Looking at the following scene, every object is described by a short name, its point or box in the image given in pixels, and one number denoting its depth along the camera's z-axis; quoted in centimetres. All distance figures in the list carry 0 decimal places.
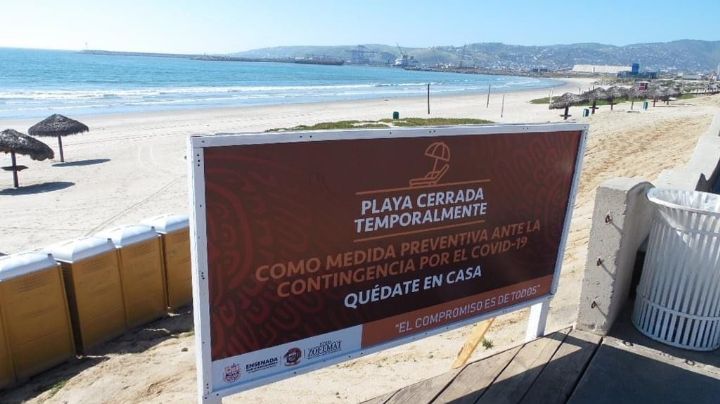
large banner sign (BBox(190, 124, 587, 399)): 216
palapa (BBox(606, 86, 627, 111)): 3836
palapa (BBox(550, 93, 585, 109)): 3491
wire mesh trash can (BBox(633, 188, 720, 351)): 320
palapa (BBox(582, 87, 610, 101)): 3757
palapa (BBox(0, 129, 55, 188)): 1579
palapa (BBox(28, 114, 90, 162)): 1942
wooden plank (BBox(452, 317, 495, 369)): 382
